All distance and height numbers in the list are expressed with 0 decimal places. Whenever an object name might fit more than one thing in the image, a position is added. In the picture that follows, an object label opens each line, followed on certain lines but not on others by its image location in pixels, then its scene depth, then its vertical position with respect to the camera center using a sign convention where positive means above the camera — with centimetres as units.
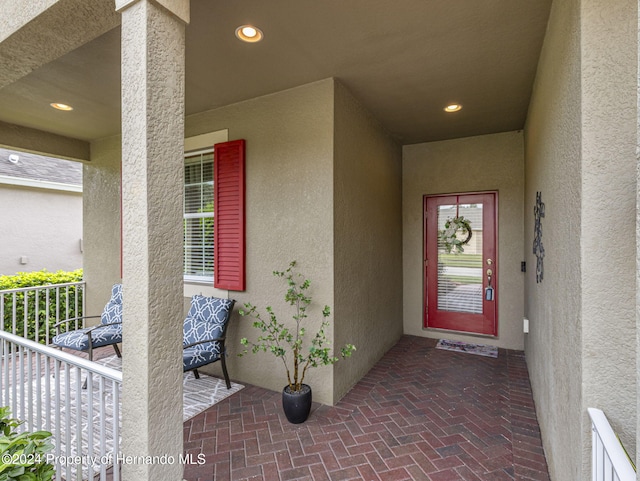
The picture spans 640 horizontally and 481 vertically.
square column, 138 +2
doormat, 432 -149
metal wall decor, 246 +3
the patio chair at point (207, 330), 310 -93
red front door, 468 -33
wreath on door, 484 +12
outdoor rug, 298 -155
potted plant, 271 -95
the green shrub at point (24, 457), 124 -88
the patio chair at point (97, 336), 339 -106
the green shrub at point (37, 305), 451 -96
